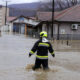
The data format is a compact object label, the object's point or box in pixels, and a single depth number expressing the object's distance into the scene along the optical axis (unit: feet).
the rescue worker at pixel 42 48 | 28.40
